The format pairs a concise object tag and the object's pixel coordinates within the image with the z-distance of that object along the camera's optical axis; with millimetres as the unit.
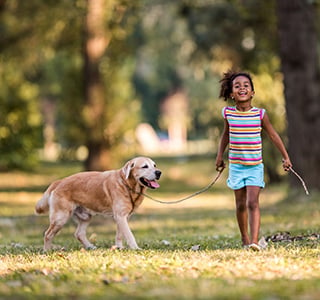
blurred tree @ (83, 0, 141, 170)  29109
